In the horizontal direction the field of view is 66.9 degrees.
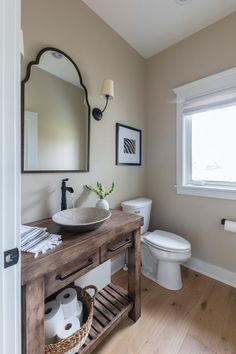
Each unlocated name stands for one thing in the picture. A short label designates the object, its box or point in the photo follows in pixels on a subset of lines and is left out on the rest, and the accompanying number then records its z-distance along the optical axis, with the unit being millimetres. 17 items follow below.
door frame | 542
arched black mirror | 1252
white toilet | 1623
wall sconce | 1590
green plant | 1606
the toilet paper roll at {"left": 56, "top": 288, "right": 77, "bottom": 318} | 1053
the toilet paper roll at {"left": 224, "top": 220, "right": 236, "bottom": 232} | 1649
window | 1745
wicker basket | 880
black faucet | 1391
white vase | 1515
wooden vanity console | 754
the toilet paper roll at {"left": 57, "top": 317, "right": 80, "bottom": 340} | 969
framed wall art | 1944
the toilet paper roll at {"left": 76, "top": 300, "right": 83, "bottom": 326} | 1110
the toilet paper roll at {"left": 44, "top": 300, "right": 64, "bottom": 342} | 949
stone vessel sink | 1196
